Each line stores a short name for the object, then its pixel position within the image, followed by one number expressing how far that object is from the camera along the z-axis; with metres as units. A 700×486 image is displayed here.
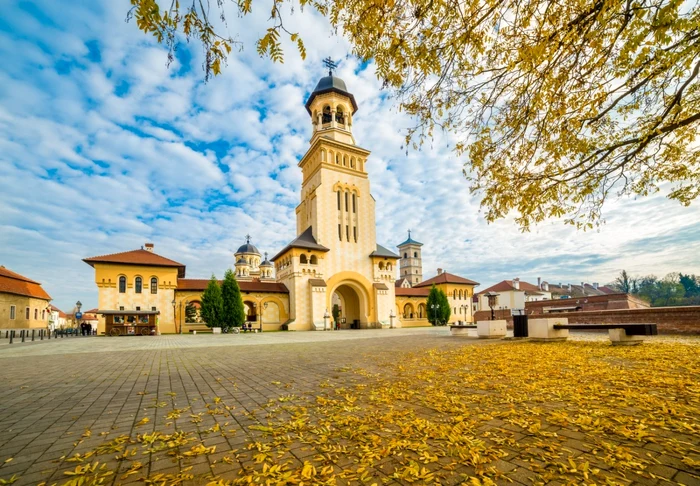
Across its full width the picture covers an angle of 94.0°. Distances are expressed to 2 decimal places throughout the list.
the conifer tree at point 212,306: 30.66
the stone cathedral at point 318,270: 31.36
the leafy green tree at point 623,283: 76.56
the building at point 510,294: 58.72
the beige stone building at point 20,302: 29.90
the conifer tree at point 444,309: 43.44
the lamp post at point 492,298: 17.47
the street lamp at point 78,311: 30.11
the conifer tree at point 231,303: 31.19
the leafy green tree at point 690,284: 78.93
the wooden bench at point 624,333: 9.82
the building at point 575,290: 80.38
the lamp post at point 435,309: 43.03
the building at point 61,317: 79.94
